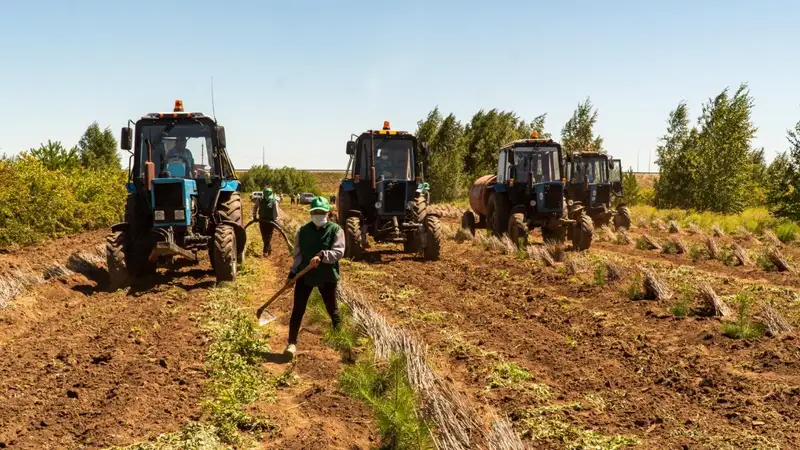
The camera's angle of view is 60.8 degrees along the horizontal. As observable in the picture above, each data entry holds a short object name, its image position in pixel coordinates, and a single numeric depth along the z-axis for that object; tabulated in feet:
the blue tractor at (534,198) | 48.56
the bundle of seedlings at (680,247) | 47.90
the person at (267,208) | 45.26
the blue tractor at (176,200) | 33.24
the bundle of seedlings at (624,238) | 55.52
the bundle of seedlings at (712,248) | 43.52
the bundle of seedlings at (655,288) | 28.66
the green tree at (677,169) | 109.70
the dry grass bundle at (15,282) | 29.48
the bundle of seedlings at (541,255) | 40.34
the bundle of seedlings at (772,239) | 53.31
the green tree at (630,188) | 123.34
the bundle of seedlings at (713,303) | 25.36
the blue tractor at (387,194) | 43.52
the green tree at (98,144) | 183.01
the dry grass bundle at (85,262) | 37.29
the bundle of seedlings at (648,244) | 50.75
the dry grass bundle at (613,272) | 33.37
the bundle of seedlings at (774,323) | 22.53
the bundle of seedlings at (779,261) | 37.22
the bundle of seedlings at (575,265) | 36.91
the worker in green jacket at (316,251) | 21.04
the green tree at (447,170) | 132.98
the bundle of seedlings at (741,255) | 40.45
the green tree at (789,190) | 72.02
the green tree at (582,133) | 132.36
